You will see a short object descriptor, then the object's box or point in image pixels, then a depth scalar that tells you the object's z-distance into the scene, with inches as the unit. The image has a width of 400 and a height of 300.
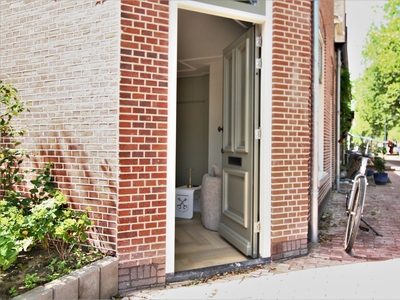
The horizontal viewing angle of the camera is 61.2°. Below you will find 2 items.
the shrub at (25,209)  107.0
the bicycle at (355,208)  157.2
